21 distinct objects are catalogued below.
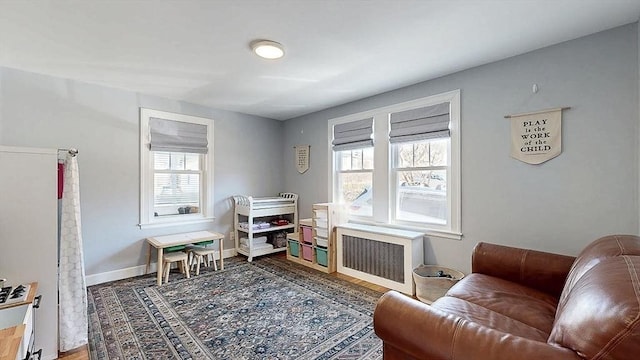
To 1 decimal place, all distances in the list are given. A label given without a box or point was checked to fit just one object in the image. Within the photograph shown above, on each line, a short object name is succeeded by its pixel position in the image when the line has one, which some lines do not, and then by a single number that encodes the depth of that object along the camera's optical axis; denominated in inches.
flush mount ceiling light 90.6
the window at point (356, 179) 152.6
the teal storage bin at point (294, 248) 165.4
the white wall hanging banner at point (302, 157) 182.4
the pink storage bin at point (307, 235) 157.9
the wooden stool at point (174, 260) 133.9
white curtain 80.0
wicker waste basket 105.4
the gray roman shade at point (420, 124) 119.5
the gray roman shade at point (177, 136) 147.1
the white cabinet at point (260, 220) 167.7
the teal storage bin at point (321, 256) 149.3
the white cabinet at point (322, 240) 147.2
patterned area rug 80.9
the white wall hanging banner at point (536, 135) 92.5
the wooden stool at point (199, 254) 144.1
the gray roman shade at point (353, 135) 147.6
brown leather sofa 33.6
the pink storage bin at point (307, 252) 157.2
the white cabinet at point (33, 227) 71.4
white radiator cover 118.8
